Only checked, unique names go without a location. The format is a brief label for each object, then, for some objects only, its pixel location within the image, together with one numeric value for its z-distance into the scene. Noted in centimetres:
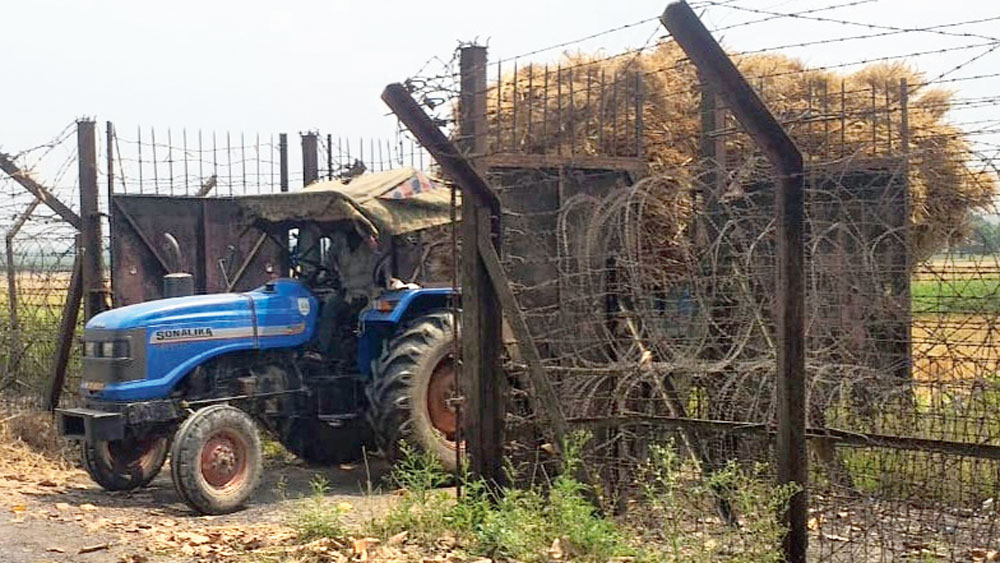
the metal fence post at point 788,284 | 545
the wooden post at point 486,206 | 644
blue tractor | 873
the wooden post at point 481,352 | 673
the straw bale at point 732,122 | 867
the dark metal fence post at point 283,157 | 1291
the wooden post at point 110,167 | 1070
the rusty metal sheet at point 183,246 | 1077
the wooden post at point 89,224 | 1065
